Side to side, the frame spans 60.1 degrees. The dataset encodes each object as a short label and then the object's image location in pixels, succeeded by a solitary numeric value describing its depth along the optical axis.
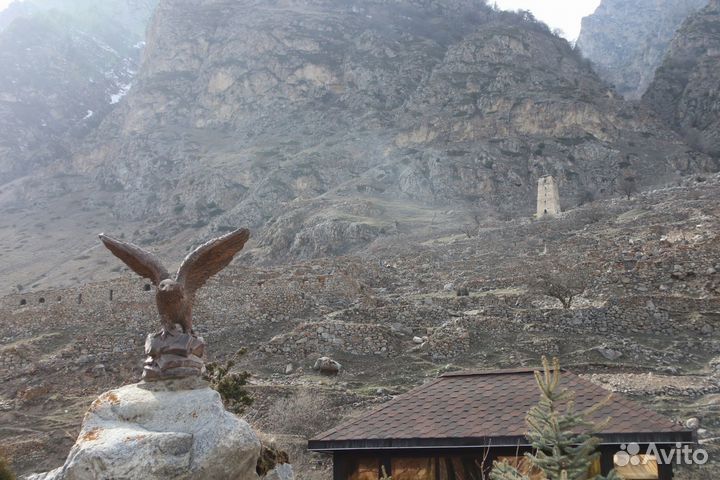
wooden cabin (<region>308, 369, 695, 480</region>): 9.14
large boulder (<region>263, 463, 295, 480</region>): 7.82
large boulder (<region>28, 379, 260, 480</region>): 6.27
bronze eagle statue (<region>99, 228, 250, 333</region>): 7.53
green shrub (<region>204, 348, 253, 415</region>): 15.52
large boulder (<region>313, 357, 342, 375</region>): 20.16
